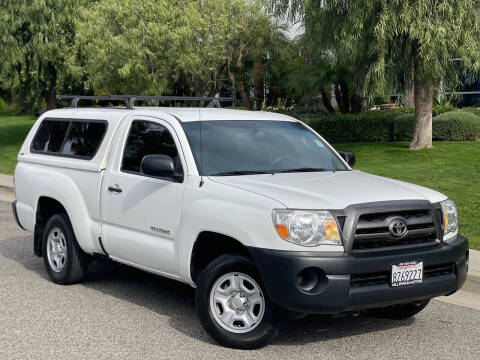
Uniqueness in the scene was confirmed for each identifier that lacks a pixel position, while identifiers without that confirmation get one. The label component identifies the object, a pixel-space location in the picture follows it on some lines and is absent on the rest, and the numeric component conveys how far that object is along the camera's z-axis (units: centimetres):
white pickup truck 558
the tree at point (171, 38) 2278
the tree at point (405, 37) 1750
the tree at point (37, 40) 2798
